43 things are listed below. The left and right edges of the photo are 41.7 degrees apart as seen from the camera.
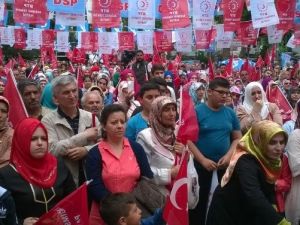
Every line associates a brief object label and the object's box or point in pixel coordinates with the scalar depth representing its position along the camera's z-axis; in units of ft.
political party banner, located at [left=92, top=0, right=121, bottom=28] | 34.14
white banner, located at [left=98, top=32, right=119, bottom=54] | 45.63
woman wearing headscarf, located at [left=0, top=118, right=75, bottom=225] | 8.54
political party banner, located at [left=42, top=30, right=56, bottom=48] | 52.16
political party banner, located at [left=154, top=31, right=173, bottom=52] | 47.30
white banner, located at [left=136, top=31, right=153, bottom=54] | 44.30
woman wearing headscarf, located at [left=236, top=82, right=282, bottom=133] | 14.91
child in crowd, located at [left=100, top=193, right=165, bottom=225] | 8.21
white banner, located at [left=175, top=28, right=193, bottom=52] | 43.08
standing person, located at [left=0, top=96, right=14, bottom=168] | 9.47
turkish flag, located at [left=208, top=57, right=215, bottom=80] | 28.32
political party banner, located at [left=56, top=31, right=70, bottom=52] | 49.68
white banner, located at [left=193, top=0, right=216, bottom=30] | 33.15
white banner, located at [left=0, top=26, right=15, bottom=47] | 57.22
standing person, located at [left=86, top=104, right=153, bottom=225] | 9.59
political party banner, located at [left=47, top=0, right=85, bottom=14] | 32.19
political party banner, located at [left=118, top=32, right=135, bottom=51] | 46.85
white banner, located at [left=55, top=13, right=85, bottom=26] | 32.75
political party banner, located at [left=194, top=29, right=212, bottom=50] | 42.42
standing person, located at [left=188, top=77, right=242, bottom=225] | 13.06
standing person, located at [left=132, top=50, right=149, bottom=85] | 20.76
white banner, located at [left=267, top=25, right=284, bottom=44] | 37.74
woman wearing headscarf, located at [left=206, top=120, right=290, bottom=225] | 8.70
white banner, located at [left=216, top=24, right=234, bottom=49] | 39.75
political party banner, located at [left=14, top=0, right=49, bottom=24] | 31.82
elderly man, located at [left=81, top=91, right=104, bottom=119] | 12.60
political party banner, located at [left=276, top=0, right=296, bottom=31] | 32.69
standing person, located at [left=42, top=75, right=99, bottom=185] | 10.21
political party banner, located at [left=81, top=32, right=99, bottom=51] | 52.26
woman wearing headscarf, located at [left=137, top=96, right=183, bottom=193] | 10.55
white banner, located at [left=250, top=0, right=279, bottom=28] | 30.09
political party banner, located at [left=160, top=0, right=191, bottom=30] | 33.20
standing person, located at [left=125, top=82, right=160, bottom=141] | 12.19
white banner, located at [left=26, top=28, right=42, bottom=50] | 52.98
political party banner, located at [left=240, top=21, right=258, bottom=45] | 42.14
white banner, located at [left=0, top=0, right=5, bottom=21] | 37.99
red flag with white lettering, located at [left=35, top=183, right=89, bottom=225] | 8.06
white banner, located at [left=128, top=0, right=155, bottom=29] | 34.07
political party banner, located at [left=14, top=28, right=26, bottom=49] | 58.13
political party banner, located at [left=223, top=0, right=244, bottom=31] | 32.90
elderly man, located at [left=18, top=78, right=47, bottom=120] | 11.96
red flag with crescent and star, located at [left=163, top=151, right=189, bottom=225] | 7.80
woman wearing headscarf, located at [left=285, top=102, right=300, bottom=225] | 11.55
